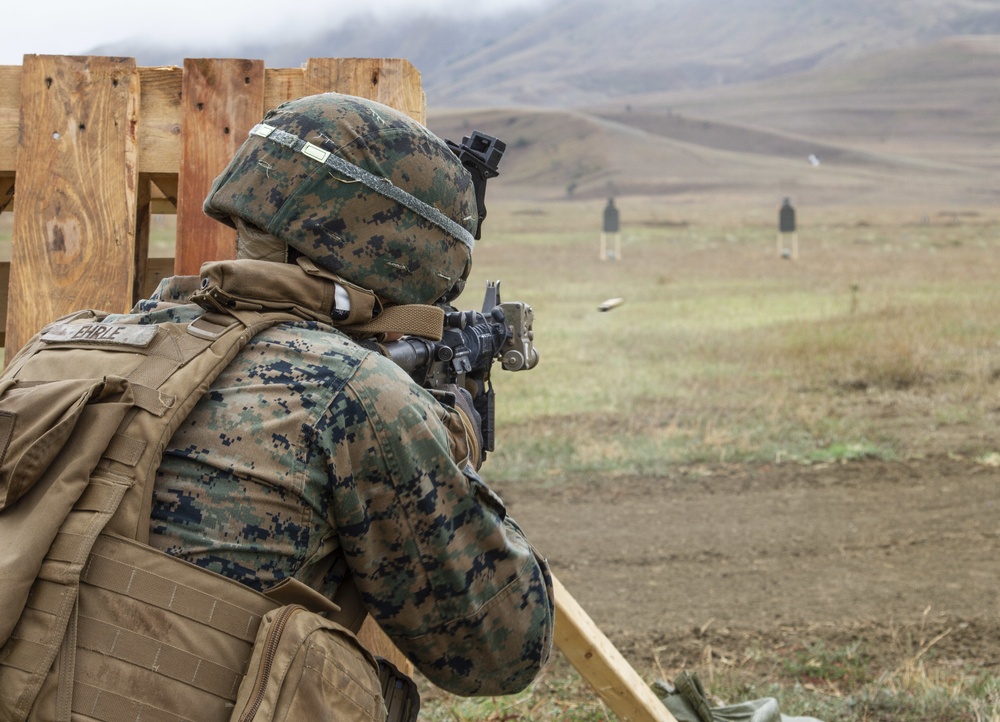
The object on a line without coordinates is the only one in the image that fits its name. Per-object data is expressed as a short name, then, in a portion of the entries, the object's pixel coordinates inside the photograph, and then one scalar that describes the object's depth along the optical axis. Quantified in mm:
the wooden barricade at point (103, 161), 2807
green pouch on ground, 3191
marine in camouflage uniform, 1646
